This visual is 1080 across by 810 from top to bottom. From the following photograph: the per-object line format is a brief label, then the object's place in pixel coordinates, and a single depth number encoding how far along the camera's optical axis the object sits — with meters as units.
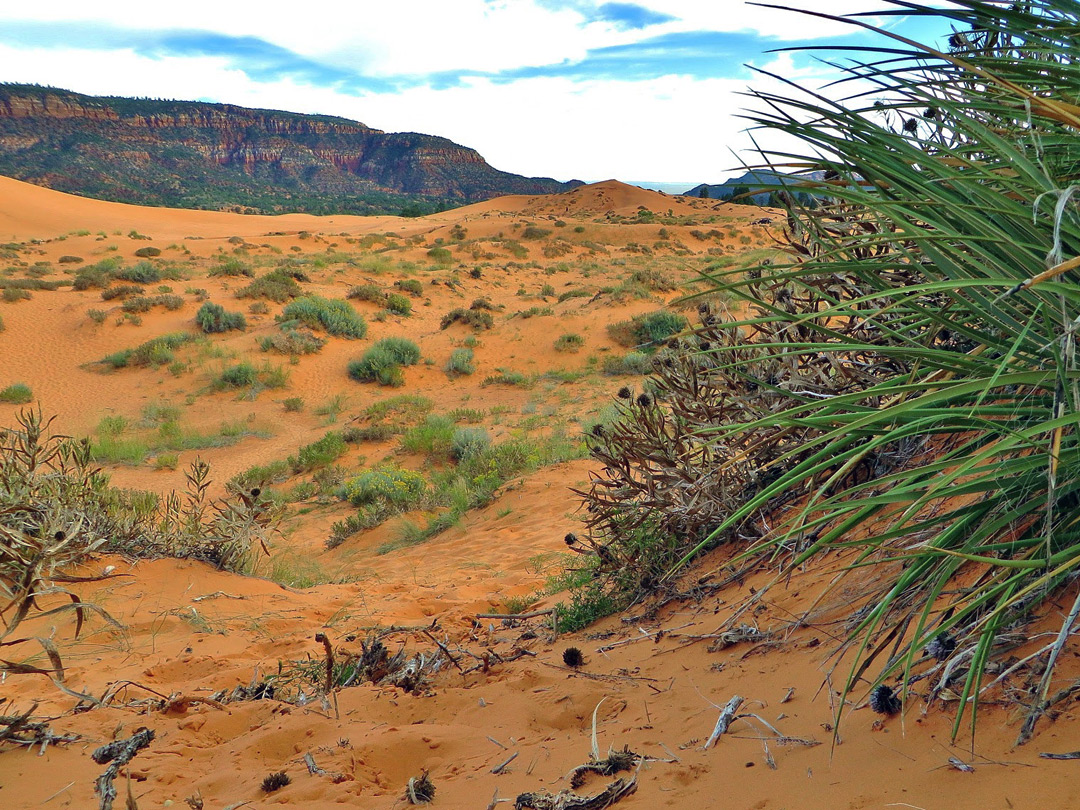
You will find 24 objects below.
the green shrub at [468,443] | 9.80
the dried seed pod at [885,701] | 1.68
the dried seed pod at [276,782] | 2.26
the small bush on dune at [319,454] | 10.87
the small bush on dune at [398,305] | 19.86
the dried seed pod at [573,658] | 2.94
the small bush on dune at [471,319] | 18.31
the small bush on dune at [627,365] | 14.22
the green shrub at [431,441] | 10.48
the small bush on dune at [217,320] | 17.09
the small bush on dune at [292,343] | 15.94
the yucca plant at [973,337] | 1.38
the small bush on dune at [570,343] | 16.18
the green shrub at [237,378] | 14.55
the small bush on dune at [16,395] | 13.93
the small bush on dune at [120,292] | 19.22
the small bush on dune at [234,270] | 22.25
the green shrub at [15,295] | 19.14
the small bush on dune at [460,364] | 15.46
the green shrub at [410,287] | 21.89
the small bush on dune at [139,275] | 21.17
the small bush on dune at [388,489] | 8.56
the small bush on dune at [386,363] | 14.93
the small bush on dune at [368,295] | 19.84
